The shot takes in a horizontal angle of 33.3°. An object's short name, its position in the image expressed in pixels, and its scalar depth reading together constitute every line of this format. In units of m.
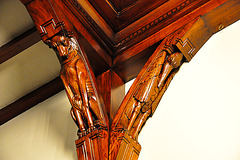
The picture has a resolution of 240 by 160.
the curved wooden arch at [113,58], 1.89
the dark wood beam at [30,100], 2.62
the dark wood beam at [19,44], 2.44
